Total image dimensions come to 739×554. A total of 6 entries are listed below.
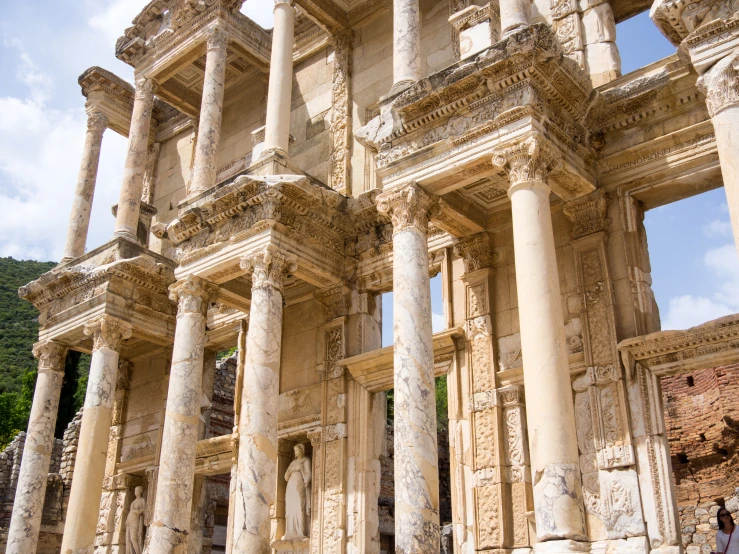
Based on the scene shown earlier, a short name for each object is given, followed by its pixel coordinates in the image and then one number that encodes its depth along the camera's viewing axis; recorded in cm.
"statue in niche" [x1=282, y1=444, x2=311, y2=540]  1425
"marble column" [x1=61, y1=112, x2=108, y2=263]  1880
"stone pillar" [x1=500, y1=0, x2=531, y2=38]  1184
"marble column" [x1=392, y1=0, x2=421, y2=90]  1302
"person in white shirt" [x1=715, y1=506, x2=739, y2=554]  1047
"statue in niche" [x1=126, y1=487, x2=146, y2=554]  1738
